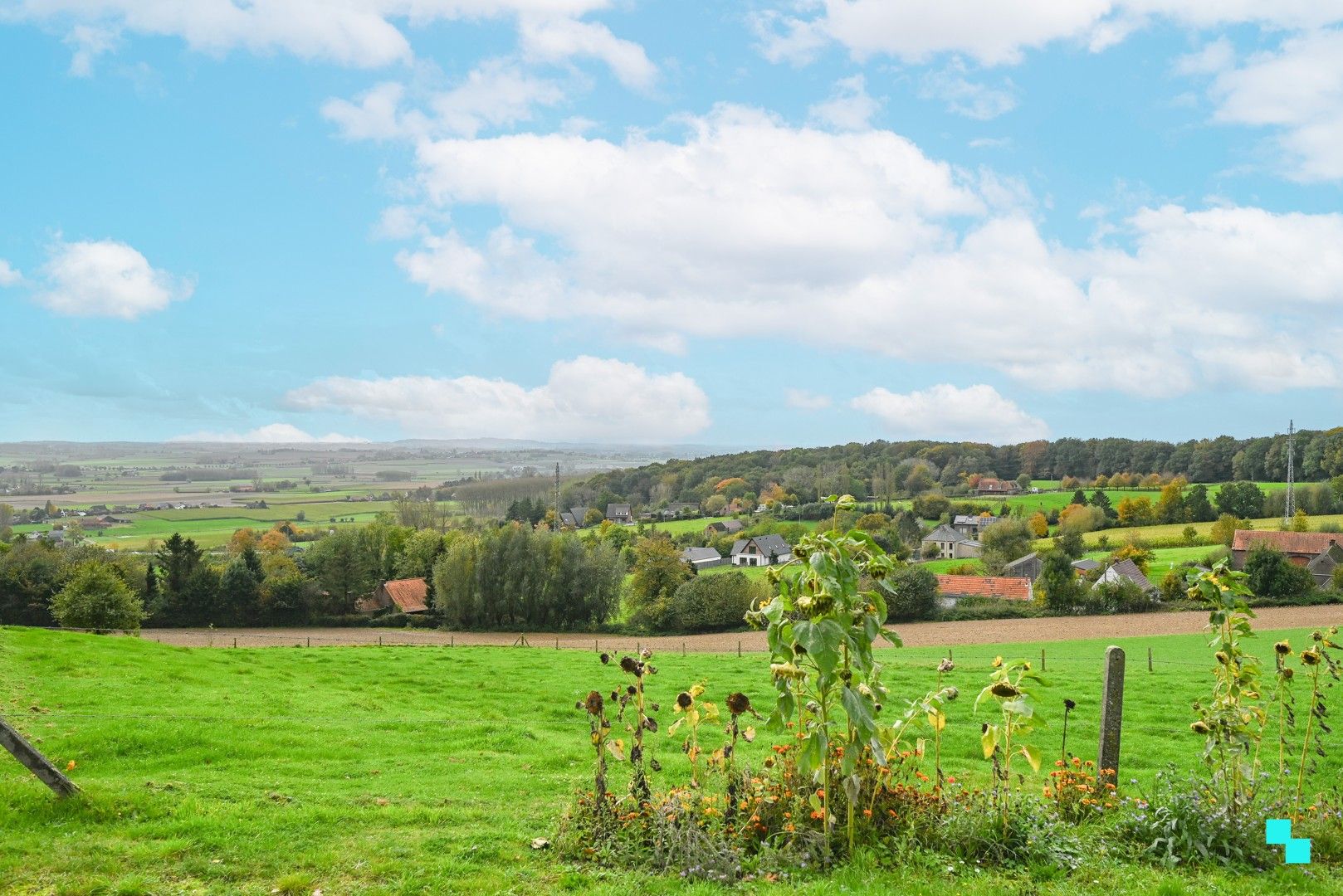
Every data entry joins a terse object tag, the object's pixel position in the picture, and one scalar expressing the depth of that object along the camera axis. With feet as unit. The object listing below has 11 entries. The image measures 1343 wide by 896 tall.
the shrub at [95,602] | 123.03
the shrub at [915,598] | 170.81
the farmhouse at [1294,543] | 201.36
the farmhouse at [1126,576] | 174.29
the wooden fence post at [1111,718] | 23.39
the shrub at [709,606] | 166.09
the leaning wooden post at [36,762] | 21.44
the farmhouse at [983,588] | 185.37
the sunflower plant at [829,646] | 18.47
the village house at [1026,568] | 216.33
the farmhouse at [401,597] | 187.73
